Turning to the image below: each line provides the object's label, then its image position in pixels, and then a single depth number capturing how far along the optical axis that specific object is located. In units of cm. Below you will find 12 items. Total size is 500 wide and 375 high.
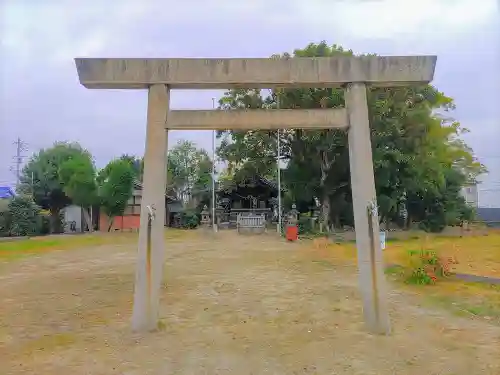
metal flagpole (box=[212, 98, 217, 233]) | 3202
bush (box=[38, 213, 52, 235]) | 2991
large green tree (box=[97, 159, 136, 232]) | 3058
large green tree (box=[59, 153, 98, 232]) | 2911
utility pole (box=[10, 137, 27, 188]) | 4381
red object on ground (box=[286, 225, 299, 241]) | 2355
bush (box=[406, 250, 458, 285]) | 1096
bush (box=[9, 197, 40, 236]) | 2702
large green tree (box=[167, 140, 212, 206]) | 4250
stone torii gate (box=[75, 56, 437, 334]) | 651
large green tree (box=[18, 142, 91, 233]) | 3328
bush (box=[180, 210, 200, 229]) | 3675
